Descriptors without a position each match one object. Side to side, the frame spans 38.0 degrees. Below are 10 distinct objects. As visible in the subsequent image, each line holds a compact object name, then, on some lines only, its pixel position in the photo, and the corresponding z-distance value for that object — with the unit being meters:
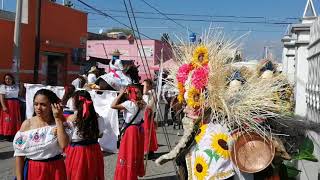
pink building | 32.22
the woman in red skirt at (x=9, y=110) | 10.44
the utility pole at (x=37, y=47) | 15.38
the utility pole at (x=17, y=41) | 12.40
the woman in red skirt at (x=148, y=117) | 8.90
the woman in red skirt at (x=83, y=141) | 5.62
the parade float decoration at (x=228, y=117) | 3.69
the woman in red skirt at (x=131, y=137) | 6.65
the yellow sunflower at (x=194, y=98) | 3.93
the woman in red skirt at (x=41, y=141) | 4.09
